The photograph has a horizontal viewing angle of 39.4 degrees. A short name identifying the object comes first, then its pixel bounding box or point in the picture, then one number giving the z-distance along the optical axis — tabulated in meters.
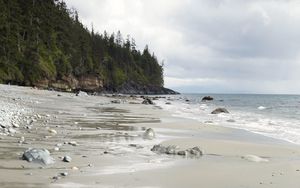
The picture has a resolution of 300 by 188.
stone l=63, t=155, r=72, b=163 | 8.77
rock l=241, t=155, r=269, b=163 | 10.35
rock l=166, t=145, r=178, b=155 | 10.69
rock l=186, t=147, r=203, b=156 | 10.80
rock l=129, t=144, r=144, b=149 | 11.67
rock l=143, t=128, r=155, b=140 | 14.43
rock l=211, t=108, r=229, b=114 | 35.72
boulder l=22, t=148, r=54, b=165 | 8.33
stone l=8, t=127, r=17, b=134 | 12.30
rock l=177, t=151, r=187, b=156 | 10.62
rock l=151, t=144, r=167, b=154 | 10.85
